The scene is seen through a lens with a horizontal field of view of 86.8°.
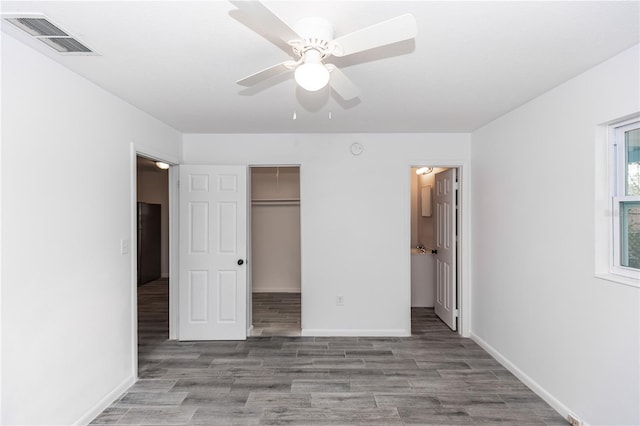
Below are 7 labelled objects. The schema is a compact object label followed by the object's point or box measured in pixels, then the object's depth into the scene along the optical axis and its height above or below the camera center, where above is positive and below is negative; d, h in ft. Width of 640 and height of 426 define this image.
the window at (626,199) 6.73 +0.35
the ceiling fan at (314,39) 4.20 +2.50
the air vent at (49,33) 5.37 +3.19
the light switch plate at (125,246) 9.12 -0.75
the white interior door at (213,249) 12.84 -1.16
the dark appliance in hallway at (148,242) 21.94 -1.57
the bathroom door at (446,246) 13.69 -1.24
